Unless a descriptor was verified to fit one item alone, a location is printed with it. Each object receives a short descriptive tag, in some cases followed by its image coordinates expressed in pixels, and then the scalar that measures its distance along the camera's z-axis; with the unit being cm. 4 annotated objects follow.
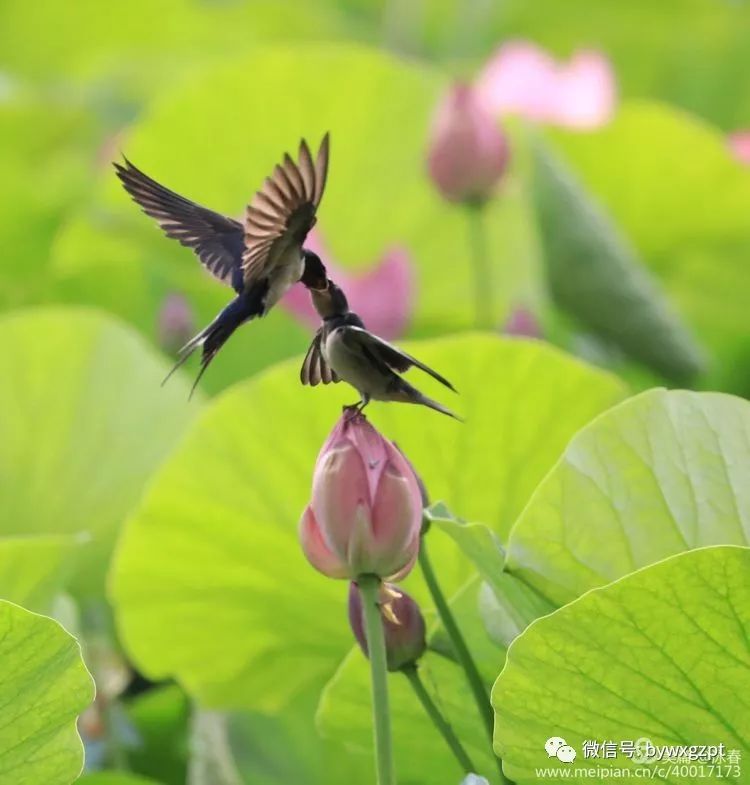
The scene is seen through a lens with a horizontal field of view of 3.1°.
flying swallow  934
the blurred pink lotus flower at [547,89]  1628
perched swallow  939
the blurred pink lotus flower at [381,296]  1174
